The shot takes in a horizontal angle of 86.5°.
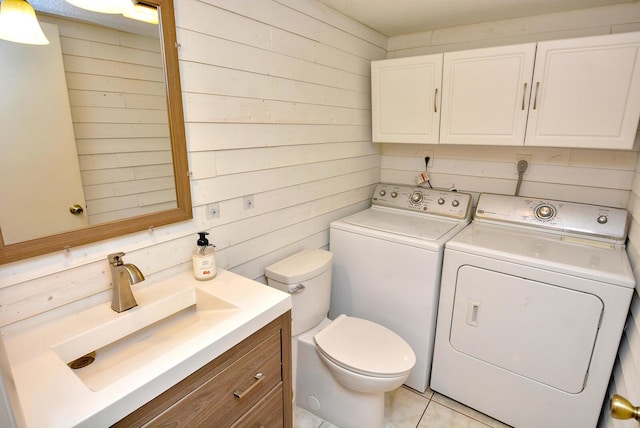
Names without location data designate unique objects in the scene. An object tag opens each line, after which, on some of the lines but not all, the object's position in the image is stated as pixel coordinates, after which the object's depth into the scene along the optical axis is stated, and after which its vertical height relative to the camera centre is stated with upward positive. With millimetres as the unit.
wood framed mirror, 978 -219
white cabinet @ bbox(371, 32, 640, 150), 1632 +223
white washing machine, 1897 -736
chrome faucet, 1132 -491
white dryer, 1521 -834
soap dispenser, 1364 -491
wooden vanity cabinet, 917 -780
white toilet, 1592 -1039
